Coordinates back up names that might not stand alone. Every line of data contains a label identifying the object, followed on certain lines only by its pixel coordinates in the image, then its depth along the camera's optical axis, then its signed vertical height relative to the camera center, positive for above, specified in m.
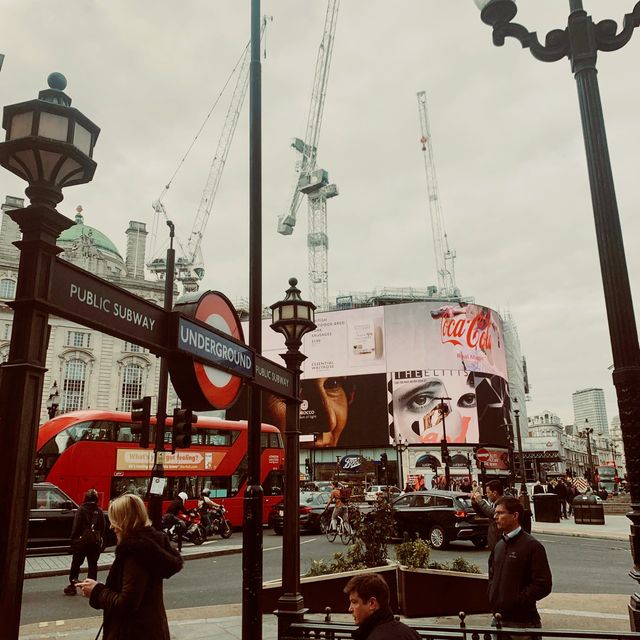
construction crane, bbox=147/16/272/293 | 89.41 +36.59
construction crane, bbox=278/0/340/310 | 95.75 +45.67
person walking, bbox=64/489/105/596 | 10.66 -1.10
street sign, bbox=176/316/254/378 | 4.48 +1.01
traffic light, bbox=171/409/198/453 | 10.38 +0.77
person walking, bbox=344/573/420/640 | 2.87 -0.69
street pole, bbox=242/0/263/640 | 5.73 +0.85
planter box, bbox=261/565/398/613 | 8.27 -1.64
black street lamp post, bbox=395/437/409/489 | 61.66 +0.52
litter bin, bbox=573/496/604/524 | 25.42 -1.88
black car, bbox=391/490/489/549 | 16.36 -1.34
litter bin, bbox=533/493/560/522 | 25.78 -1.68
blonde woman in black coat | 3.35 -0.60
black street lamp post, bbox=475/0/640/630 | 5.08 +2.59
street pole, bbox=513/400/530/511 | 24.01 -1.14
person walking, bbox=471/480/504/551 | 6.12 -0.35
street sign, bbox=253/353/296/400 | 6.15 +1.02
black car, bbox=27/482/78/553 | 16.33 -1.13
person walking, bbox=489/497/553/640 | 4.45 -0.79
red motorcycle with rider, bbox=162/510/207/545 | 17.75 -1.66
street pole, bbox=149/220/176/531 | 13.18 +0.50
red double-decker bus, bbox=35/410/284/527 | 19.31 +0.44
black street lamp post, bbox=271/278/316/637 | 6.82 +0.27
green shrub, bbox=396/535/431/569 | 8.56 -1.19
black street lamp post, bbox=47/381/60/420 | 23.05 +2.56
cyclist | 20.36 -1.27
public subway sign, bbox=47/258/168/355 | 3.37 +1.02
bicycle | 19.68 -1.97
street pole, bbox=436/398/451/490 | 29.95 +0.72
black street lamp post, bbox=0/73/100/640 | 2.86 +1.06
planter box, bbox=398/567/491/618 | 8.26 -1.67
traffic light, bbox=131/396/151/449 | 11.43 +1.07
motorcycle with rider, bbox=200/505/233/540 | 21.28 -1.73
